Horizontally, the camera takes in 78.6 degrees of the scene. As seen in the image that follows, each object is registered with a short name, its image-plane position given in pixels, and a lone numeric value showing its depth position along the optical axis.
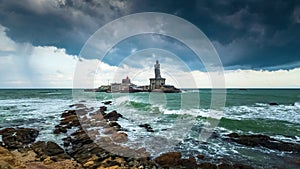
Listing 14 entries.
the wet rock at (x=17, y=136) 8.95
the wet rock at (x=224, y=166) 6.68
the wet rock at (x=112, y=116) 16.28
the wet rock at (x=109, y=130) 11.67
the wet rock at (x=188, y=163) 6.93
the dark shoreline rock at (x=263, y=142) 8.82
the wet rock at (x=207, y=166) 6.73
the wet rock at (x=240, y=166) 6.66
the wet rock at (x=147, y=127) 12.37
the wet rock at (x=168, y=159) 7.07
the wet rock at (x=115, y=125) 12.64
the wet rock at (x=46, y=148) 7.73
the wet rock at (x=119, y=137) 9.96
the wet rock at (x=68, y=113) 17.08
